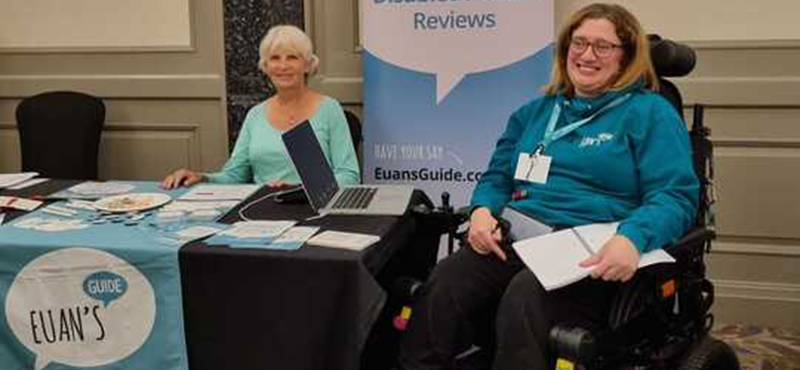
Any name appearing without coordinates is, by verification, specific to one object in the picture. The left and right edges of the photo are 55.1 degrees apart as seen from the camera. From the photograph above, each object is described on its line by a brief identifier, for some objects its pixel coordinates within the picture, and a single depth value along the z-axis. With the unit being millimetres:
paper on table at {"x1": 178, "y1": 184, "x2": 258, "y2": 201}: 2229
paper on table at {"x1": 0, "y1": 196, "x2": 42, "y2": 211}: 2082
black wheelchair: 1622
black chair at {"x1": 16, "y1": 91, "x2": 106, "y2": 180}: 3404
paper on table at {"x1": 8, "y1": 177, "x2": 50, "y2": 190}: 2397
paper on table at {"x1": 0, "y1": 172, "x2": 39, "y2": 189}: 2443
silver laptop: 1965
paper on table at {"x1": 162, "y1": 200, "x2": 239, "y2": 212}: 2082
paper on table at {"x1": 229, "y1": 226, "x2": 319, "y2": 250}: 1703
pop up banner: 2941
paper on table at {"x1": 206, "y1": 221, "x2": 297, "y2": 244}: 1757
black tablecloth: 1646
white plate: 2074
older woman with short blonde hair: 2684
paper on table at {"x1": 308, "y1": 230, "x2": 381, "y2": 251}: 1705
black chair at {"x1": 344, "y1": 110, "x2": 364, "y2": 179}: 3018
